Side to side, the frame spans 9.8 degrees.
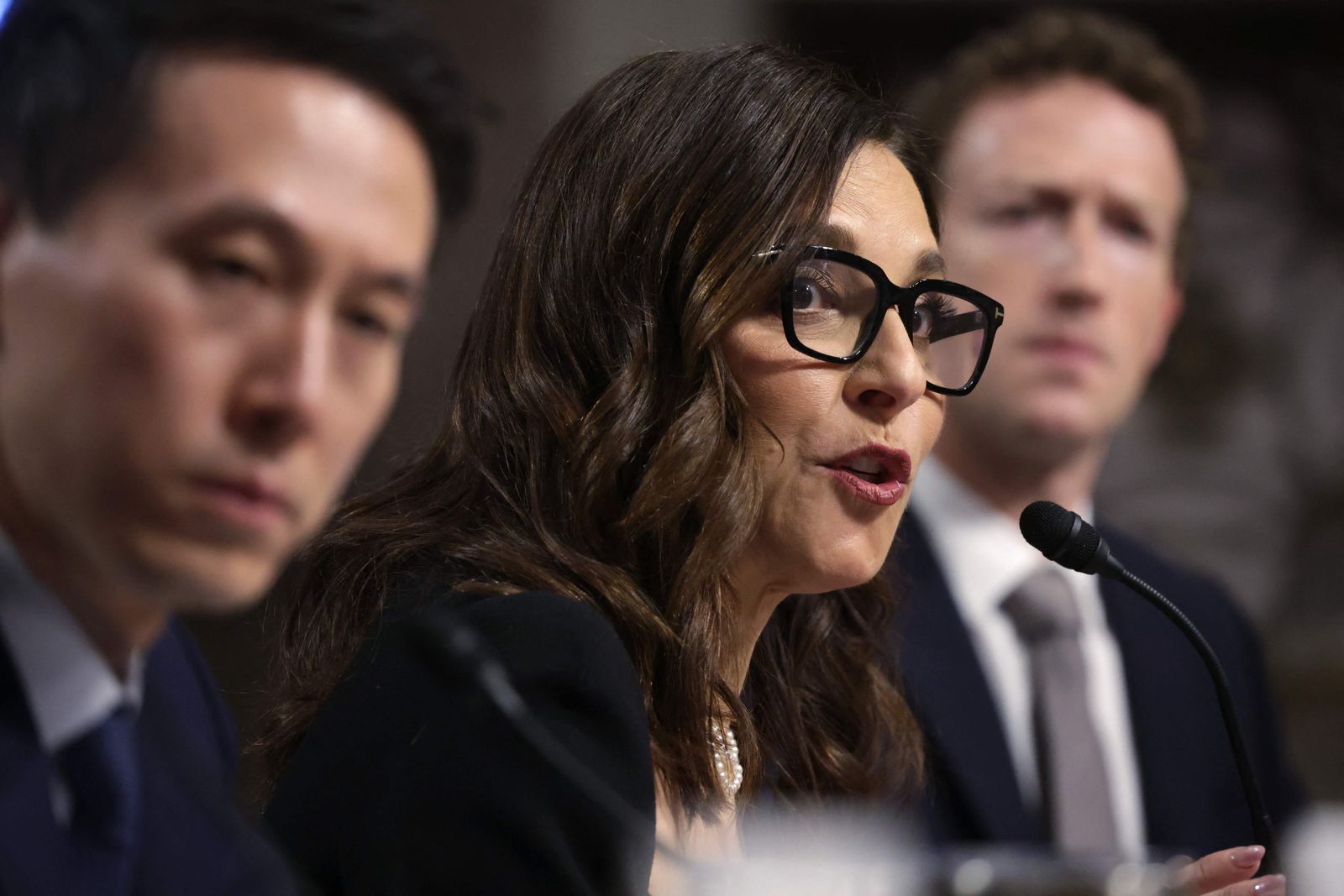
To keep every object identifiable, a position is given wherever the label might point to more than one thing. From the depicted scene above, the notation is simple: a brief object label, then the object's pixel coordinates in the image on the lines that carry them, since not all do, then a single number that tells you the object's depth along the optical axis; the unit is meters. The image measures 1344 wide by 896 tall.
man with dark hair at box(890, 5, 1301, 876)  3.70
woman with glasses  3.31
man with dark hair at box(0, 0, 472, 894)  3.02
